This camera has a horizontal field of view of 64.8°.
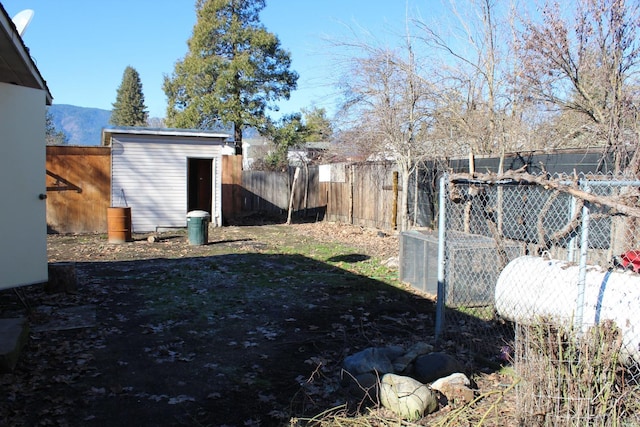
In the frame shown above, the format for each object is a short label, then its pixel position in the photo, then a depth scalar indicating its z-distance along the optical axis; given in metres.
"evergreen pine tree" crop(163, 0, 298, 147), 26.67
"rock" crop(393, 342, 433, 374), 4.62
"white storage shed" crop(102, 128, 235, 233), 15.68
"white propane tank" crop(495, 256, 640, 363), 3.98
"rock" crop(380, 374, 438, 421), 3.83
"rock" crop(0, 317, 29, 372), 4.50
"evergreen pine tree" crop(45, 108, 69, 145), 45.22
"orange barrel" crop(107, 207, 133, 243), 13.27
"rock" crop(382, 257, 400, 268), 10.05
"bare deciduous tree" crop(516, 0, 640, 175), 6.70
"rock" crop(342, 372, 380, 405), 4.13
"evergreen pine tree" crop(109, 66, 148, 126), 57.16
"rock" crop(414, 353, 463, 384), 4.53
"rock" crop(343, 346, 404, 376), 4.50
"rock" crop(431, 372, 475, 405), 4.11
